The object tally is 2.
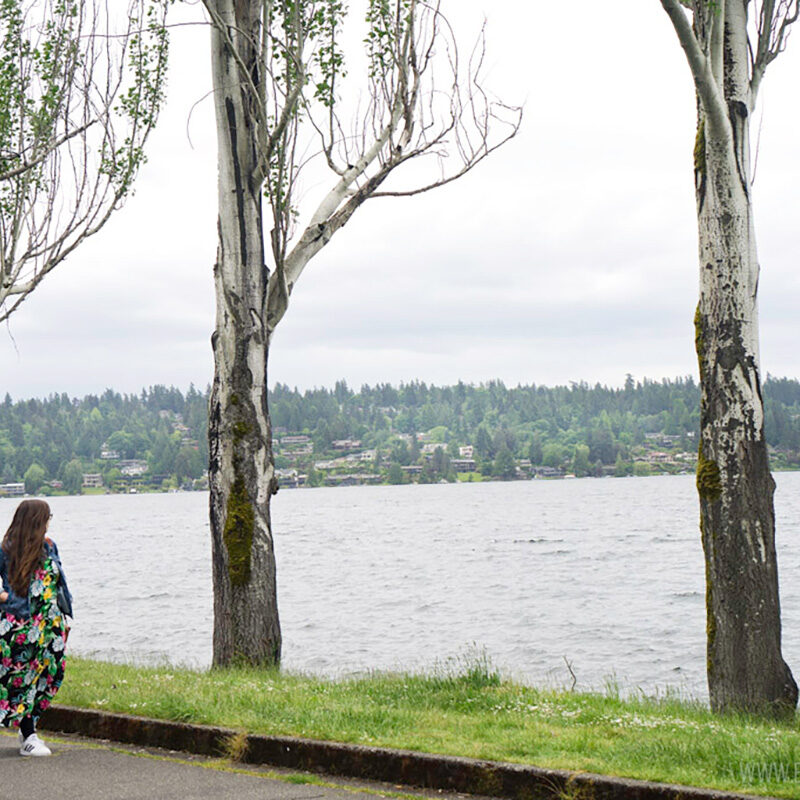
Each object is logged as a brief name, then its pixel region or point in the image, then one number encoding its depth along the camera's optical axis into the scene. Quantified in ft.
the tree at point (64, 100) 60.95
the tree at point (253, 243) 39.70
